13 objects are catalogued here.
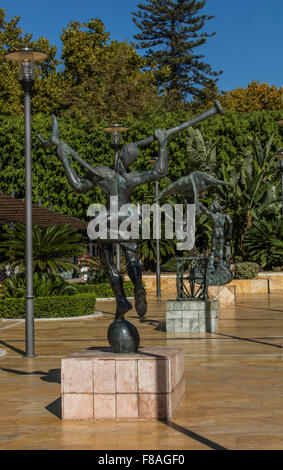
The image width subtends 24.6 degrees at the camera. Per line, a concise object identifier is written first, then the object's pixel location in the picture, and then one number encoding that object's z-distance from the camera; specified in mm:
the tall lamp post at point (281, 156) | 22197
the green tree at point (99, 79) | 37656
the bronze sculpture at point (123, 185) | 6668
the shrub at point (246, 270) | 26750
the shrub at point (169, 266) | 29750
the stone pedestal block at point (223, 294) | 19733
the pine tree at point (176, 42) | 47281
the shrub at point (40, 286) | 17344
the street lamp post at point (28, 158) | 10883
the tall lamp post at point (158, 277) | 25094
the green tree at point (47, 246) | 17922
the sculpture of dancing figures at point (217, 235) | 22188
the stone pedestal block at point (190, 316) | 13562
